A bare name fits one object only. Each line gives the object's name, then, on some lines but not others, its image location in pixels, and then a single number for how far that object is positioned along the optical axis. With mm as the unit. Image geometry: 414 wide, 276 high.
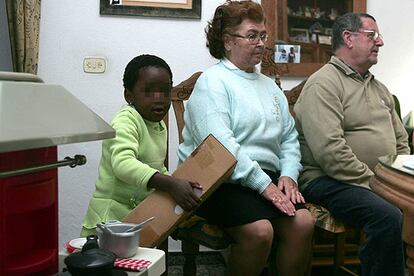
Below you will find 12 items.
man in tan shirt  1844
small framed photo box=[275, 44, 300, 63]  2791
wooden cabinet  2768
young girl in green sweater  1489
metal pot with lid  908
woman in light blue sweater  1771
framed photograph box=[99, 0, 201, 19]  2631
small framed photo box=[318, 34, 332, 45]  2863
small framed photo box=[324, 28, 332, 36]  2861
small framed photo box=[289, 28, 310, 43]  2812
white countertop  825
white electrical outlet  2652
